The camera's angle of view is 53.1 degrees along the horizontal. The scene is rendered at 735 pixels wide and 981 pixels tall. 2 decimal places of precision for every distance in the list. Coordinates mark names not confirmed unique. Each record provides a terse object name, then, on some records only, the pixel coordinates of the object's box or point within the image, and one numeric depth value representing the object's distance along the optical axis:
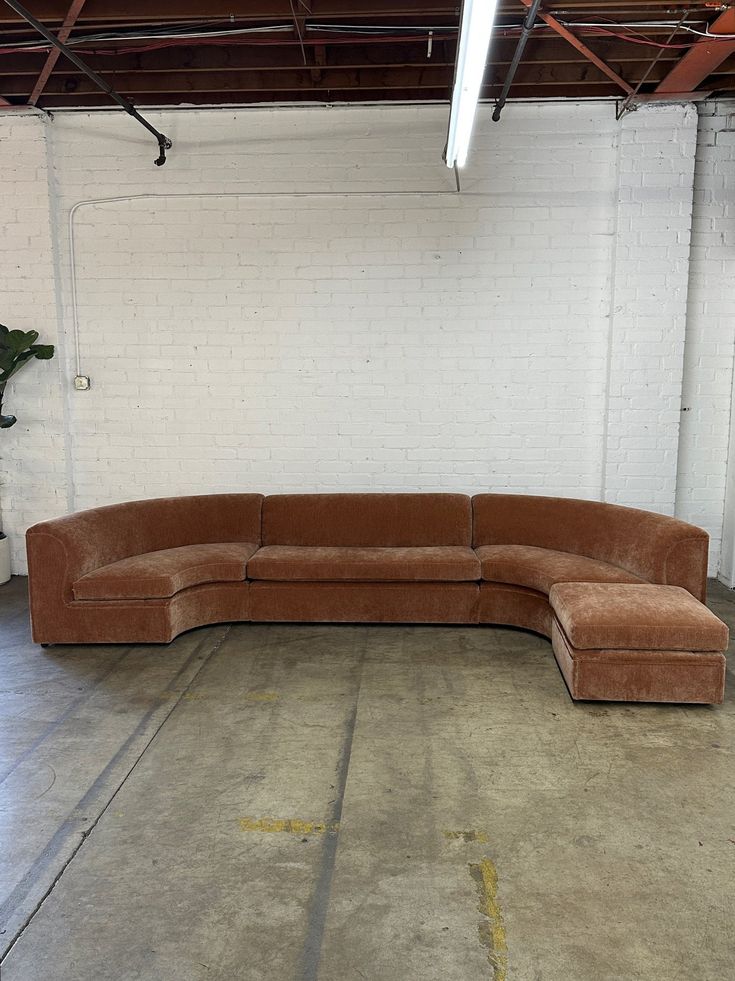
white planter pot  5.74
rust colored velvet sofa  3.52
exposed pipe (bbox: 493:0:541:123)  3.52
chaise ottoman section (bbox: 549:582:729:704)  3.48
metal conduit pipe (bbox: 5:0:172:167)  3.69
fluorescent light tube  2.80
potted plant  5.39
